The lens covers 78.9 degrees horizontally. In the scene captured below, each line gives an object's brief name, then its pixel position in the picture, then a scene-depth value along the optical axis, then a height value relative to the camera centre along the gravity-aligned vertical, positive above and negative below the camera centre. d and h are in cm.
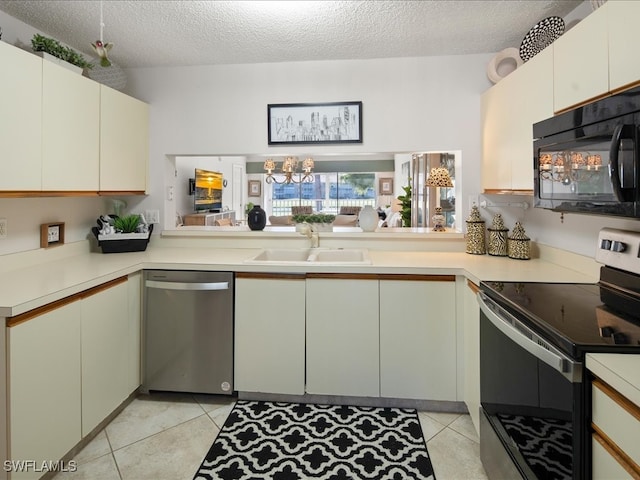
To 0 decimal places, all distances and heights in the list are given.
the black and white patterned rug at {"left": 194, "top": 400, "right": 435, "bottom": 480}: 175 -103
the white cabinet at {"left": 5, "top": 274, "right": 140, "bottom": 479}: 146 -57
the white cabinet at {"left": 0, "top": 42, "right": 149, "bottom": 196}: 174 +59
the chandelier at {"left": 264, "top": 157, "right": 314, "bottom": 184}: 410 +85
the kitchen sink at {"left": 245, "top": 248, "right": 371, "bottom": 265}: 266 -11
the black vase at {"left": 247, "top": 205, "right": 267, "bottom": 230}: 296 +15
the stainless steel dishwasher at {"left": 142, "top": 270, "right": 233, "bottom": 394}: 227 -54
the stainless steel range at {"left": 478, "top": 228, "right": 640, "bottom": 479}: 101 -36
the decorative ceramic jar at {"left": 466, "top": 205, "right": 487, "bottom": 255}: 257 +3
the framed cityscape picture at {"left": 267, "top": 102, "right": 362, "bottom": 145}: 276 +83
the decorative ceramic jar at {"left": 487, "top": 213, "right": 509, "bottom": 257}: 247 +1
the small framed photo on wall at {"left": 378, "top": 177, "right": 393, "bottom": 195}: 980 +134
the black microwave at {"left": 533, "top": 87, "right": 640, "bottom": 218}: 112 +28
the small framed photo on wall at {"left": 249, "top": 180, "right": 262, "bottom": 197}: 980 +129
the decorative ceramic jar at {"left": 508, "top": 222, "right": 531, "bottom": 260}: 233 -3
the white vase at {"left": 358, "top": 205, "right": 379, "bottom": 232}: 287 +14
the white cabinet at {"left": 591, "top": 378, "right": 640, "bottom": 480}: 83 -45
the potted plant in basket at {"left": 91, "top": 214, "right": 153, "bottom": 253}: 259 +4
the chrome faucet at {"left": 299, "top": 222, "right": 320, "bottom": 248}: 273 +4
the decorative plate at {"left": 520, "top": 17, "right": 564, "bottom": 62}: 206 +111
